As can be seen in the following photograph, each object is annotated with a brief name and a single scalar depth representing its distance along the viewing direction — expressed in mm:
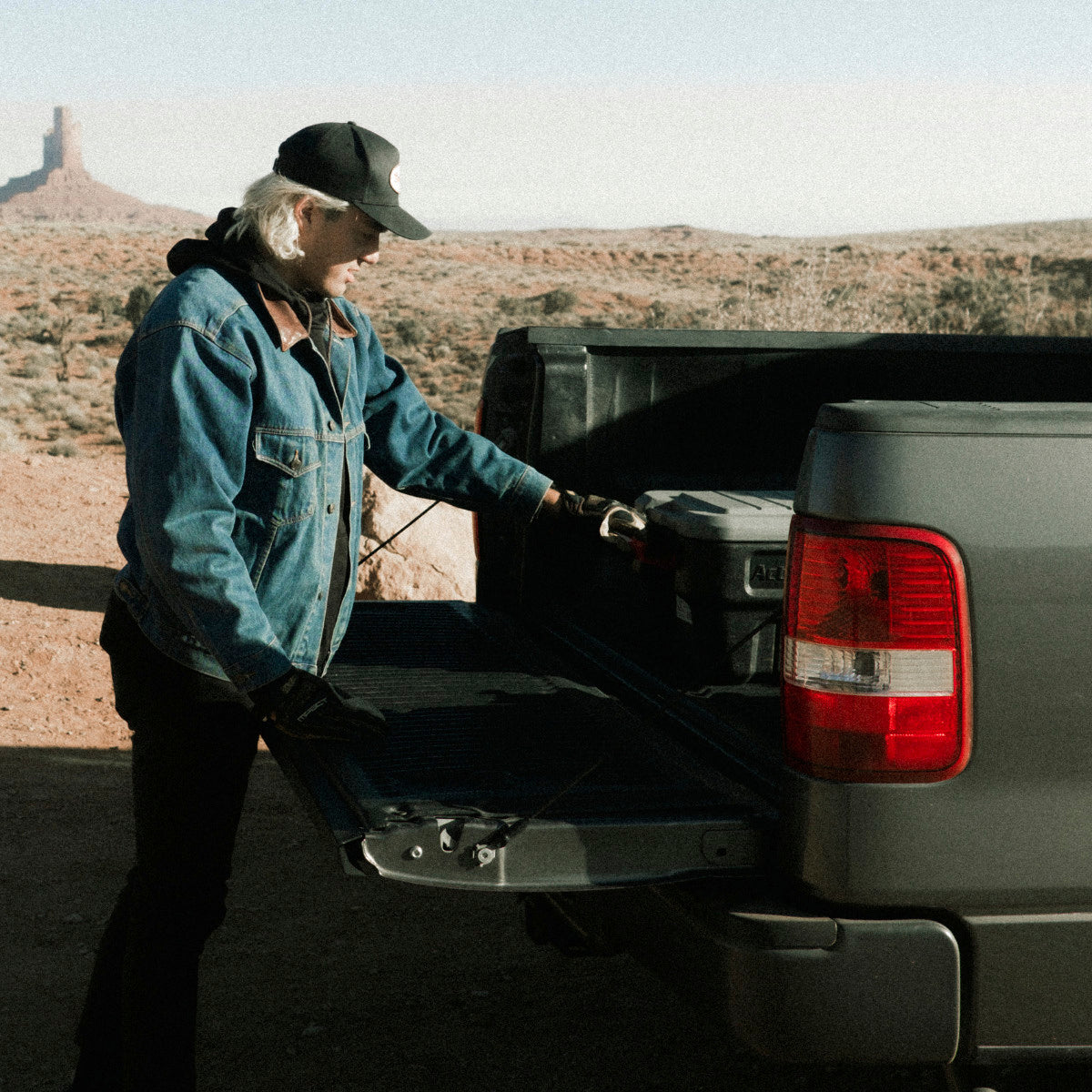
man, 2523
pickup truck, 2094
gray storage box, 3373
